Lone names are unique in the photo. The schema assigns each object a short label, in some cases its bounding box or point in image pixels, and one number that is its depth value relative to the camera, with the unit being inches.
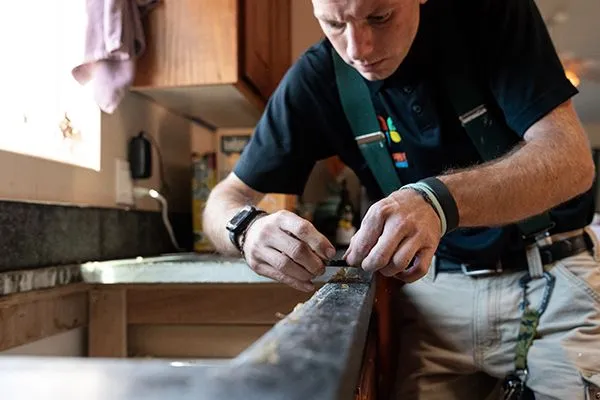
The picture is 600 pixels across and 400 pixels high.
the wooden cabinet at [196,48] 53.7
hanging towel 48.6
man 30.2
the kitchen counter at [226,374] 11.2
